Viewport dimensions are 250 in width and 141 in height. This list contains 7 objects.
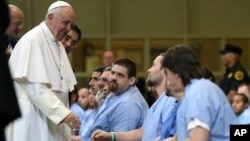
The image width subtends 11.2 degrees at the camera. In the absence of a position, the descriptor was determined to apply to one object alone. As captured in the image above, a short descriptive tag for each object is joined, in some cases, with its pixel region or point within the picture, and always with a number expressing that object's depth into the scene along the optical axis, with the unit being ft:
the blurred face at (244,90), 50.62
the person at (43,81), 31.14
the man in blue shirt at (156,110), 28.43
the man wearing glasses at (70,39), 38.56
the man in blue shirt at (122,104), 33.26
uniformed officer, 58.77
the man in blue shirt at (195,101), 22.12
